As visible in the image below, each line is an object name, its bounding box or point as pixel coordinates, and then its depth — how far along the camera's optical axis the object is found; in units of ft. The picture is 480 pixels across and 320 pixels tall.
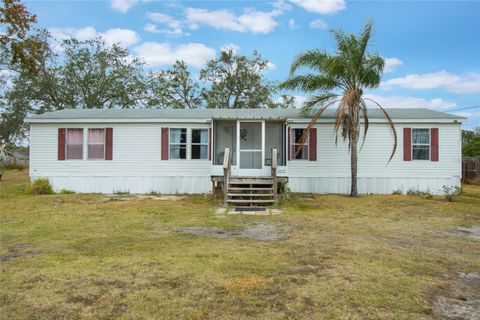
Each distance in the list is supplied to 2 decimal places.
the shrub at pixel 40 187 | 44.42
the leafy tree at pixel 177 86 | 100.68
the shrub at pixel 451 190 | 45.41
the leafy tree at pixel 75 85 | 89.04
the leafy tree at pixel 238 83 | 97.55
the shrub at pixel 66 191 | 46.16
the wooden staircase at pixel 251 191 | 36.35
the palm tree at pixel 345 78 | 40.55
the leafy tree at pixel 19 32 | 42.52
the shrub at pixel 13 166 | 97.53
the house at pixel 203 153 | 46.06
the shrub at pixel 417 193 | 45.34
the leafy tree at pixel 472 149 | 94.67
